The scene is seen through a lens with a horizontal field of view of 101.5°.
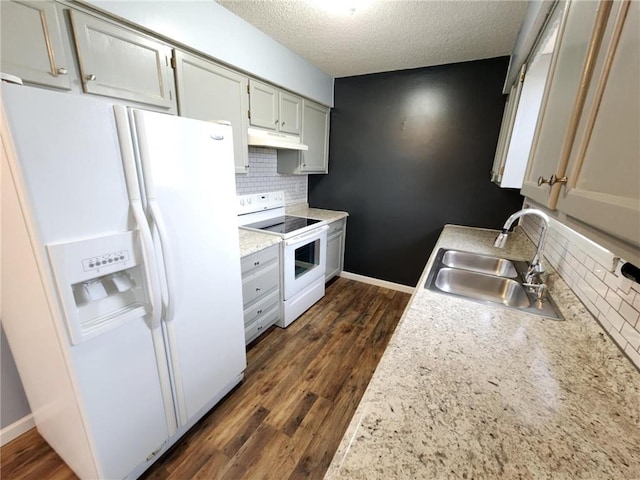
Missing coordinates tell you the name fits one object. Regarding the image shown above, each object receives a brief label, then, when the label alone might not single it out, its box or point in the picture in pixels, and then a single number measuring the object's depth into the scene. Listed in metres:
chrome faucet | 1.31
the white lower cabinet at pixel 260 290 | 1.96
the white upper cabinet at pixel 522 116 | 1.50
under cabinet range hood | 2.13
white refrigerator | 0.83
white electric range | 2.35
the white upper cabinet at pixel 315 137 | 2.87
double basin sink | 1.24
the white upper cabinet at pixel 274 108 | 2.16
